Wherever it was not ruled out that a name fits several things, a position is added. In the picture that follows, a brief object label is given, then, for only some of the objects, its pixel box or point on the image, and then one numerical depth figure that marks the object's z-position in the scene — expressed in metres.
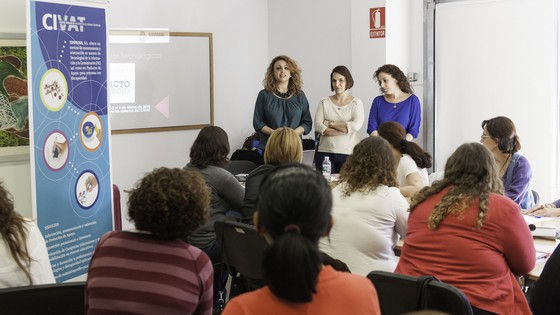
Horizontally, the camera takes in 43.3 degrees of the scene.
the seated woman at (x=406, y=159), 4.60
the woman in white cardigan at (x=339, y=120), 6.43
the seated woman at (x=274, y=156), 4.14
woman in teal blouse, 6.43
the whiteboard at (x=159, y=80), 6.95
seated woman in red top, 2.79
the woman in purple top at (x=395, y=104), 6.56
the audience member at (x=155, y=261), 2.28
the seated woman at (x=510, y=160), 4.41
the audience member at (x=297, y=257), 1.54
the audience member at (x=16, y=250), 2.69
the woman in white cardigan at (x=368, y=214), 3.27
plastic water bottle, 5.66
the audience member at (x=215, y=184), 4.24
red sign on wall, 7.05
